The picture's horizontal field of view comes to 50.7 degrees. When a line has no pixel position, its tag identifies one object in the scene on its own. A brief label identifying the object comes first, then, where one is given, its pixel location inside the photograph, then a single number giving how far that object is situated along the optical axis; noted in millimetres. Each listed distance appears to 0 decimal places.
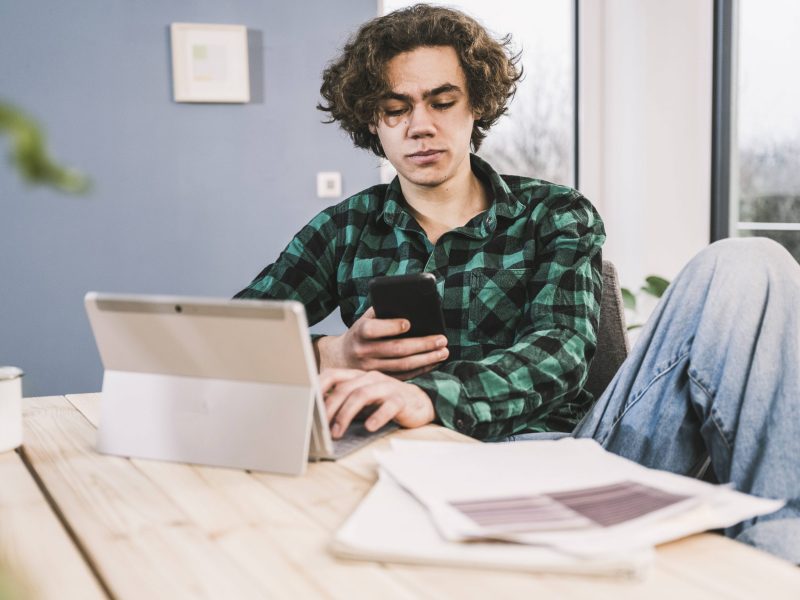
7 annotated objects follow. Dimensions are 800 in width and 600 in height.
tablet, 757
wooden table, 519
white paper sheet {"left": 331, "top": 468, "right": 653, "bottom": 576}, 527
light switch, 3139
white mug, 884
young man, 949
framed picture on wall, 2924
